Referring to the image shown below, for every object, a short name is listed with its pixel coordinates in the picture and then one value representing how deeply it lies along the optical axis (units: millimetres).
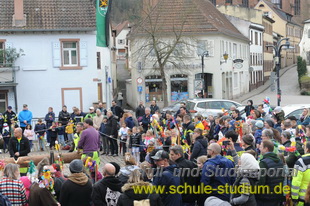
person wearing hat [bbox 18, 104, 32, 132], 21845
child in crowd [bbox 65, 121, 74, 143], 20797
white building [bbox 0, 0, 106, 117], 30047
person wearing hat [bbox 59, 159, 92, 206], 7887
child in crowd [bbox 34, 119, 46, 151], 21328
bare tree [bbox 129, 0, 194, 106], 38312
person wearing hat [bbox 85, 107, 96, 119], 20525
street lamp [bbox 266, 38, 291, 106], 28484
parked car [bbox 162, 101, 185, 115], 26409
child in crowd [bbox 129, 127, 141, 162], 16516
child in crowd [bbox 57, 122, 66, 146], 20953
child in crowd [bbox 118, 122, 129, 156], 18469
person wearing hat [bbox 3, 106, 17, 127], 21906
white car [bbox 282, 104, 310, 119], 20617
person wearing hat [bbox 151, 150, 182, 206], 7441
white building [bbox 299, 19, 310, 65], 64125
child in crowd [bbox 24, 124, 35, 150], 20512
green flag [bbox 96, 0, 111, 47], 28938
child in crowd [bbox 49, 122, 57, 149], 20892
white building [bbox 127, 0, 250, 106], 40875
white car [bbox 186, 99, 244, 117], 26766
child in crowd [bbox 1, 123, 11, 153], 21109
